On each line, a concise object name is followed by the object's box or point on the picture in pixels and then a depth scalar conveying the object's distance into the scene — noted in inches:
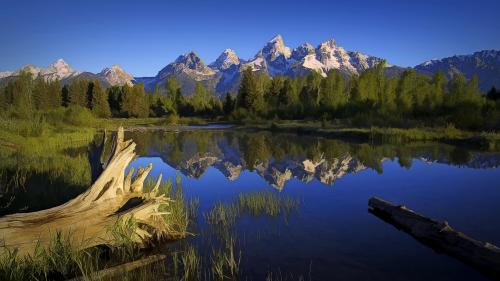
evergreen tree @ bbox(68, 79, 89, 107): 3961.6
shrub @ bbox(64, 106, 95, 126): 1751.2
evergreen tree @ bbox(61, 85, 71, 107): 4160.9
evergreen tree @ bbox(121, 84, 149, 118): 3900.1
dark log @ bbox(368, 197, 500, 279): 301.1
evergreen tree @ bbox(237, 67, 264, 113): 3105.3
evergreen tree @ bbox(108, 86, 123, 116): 4109.3
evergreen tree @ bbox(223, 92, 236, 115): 3385.8
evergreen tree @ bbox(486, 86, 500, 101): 2359.3
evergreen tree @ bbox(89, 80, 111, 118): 3722.9
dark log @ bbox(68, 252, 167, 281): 259.2
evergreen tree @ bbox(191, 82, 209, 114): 3839.8
